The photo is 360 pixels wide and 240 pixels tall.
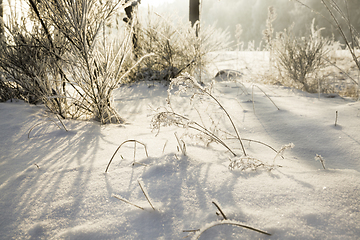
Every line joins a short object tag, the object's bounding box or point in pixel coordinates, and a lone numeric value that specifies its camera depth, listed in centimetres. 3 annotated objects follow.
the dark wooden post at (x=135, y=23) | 293
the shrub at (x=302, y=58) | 301
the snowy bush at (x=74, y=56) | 127
